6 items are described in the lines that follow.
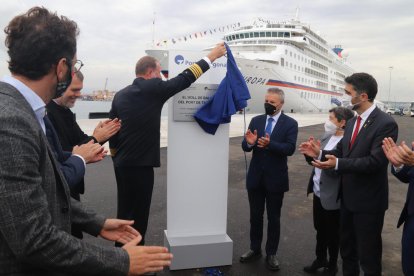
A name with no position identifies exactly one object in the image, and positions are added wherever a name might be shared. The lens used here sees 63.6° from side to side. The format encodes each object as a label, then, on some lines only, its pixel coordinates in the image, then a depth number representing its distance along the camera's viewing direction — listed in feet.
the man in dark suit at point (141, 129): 11.03
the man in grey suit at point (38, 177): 3.70
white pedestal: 11.93
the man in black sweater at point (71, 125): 9.76
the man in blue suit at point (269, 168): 12.57
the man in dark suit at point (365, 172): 9.68
